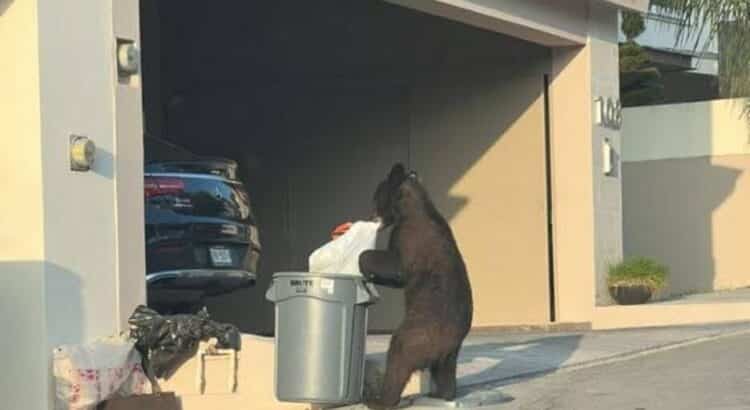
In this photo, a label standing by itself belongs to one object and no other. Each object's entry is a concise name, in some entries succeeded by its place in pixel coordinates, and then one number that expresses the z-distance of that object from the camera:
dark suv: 10.52
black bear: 8.68
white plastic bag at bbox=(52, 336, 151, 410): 8.54
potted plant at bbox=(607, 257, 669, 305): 16.64
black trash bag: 9.02
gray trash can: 8.59
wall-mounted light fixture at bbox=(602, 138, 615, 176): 16.97
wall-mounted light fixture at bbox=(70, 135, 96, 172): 8.84
